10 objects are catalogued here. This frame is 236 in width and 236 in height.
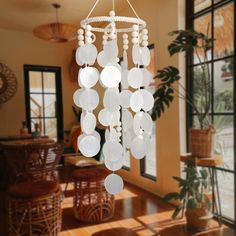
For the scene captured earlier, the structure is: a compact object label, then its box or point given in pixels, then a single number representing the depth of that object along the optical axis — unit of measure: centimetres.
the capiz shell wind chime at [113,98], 80
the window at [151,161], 328
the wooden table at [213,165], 208
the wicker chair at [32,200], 199
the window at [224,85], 226
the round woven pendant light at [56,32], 327
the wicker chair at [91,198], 249
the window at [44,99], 501
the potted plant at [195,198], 212
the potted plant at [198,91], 212
